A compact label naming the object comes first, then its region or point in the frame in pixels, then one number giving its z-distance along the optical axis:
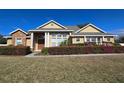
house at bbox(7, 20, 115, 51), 11.34
